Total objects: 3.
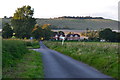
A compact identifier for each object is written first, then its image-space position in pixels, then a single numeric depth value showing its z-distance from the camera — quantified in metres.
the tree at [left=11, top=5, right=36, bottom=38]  93.56
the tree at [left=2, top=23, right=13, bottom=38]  88.06
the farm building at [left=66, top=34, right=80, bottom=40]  156.75
